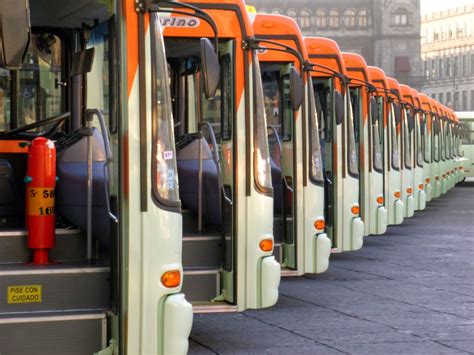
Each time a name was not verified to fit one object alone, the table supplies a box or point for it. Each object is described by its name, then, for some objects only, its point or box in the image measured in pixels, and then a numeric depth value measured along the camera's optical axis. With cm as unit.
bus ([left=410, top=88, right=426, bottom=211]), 2554
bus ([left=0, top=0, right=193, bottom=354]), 668
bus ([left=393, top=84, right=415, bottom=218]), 2261
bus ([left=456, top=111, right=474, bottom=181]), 5062
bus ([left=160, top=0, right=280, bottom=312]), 979
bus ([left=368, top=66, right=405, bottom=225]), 2014
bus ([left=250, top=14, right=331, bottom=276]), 1267
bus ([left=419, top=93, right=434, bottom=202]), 2935
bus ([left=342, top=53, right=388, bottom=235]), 1780
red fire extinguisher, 726
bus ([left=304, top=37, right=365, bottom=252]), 1520
